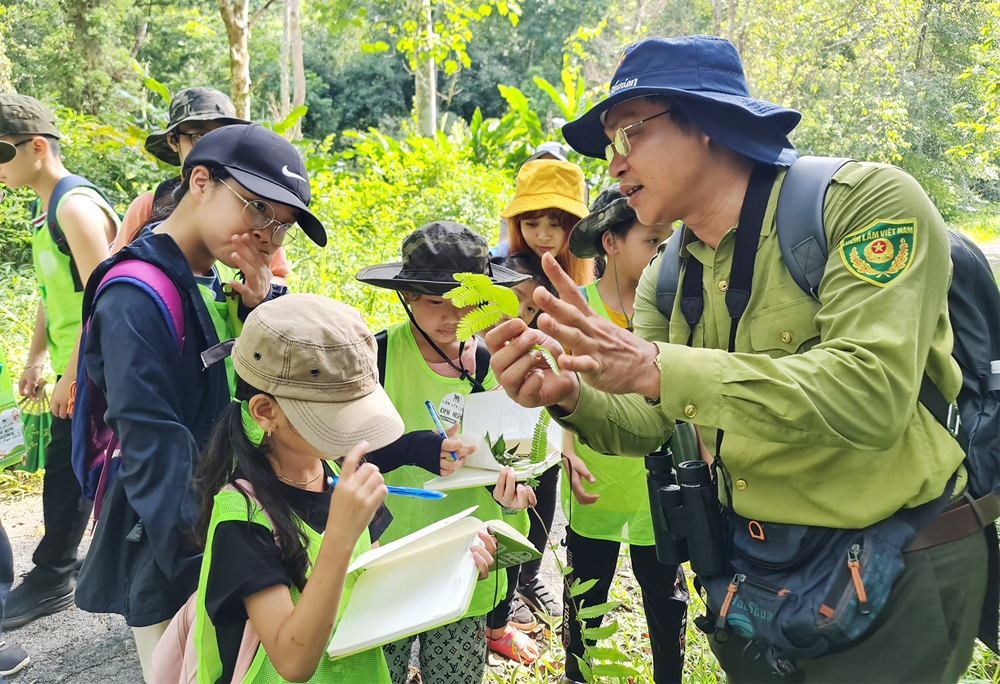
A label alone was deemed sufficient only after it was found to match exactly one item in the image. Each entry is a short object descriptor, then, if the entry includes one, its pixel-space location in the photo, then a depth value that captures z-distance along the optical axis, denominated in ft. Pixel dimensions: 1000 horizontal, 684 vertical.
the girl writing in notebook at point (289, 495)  4.72
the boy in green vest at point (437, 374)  7.61
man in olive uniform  4.39
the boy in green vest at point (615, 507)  8.30
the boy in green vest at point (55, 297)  10.24
